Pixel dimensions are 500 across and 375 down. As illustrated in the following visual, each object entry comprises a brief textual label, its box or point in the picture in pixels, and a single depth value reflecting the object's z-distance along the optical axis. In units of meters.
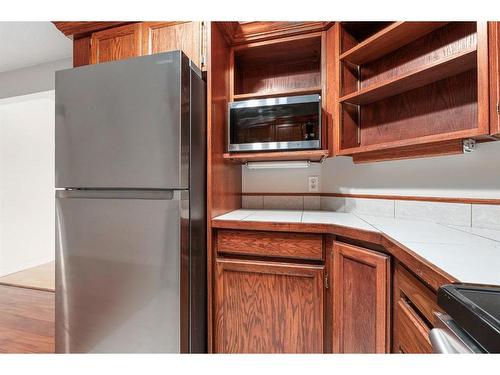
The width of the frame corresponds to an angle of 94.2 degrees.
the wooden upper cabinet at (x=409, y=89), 0.95
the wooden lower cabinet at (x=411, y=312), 0.62
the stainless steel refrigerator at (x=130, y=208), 1.06
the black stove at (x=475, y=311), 0.35
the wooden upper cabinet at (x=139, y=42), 1.34
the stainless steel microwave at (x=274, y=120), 1.33
